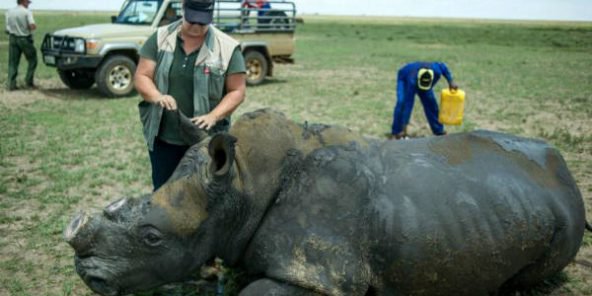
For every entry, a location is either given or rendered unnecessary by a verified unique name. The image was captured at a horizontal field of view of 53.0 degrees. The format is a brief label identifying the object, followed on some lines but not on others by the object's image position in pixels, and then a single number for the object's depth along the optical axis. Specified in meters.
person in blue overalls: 9.27
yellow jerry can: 9.42
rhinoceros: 2.85
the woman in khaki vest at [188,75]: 4.02
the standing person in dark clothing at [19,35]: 13.88
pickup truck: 13.14
